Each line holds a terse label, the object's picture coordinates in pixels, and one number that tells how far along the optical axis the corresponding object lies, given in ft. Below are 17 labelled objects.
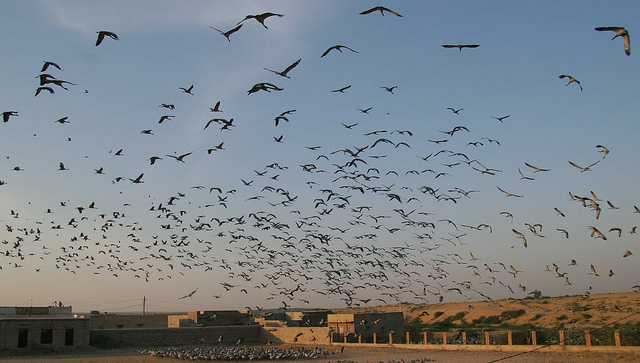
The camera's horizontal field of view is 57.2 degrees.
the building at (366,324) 220.43
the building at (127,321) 281.95
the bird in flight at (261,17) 41.94
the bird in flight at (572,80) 53.96
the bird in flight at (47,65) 58.33
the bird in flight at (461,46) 40.90
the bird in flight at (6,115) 59.36
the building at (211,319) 266.16
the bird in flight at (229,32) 43.39
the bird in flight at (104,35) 48.55
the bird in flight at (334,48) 44.79
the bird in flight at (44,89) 58.54
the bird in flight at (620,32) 37.00
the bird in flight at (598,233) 67.91
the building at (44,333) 187.73
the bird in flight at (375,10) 41.31
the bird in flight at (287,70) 42.78
